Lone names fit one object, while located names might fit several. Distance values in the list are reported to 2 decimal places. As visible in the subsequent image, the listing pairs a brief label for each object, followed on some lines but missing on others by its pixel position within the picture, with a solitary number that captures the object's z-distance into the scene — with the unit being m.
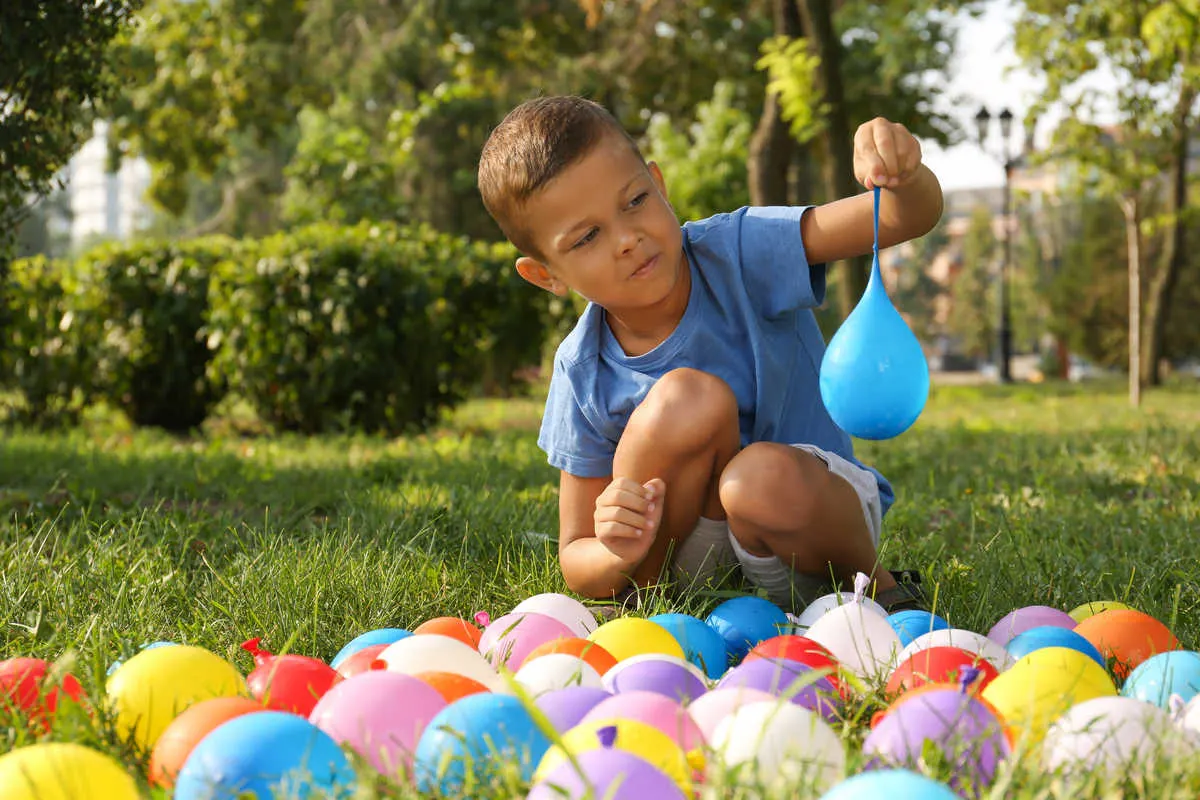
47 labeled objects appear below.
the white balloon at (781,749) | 1.28
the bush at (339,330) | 6.44
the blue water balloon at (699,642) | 2.00
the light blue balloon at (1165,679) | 1.64
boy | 2.28
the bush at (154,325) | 7.02
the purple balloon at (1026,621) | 2.07
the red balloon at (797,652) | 1.80
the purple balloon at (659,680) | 1.67
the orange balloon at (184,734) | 1.41
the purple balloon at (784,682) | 1.60
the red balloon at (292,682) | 1.68
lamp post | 17.39
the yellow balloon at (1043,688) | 1.47
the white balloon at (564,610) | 2.17
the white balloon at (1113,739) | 1.34
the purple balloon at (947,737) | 1.35
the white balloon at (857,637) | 1.88
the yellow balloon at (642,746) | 1.30
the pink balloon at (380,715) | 1.44
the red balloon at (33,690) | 1.62
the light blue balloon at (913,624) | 2.01
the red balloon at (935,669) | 1.68
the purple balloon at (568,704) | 1.48
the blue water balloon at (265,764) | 1.29
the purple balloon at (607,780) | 1.16
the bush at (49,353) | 7.02
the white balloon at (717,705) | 1.46
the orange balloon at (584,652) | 1.85
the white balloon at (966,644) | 1.81
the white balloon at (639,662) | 1.73
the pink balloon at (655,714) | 1.41
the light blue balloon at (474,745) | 1.34
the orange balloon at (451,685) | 1.61
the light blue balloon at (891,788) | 1.08
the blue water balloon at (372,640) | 2.02
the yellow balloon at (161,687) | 1.56
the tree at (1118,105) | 10.66
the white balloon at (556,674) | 1.69
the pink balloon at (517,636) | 1.97
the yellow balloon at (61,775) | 1.20
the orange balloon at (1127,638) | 1.92
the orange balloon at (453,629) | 2.07
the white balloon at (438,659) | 1.76
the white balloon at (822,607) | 2.16
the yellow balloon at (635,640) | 1.90
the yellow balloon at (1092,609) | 2.20
